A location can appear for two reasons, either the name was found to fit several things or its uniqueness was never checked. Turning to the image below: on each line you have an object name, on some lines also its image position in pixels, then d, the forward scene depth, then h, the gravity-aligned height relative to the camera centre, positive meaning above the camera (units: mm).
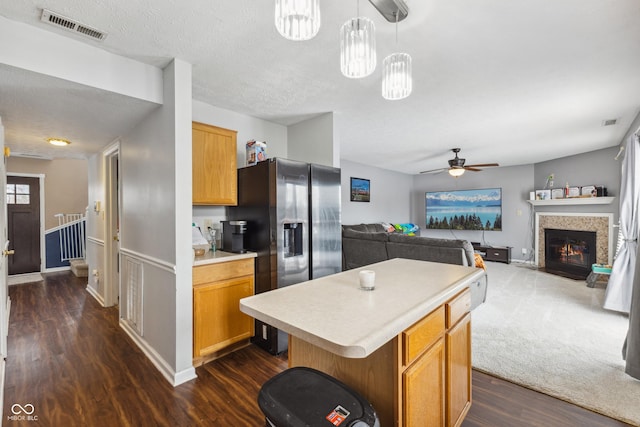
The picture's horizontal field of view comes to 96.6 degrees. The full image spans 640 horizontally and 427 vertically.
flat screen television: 7082 +25
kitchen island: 967 -471
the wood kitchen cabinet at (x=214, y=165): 2676 +441
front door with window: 5383 -227
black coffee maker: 2746 -247
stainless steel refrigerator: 2596 -106
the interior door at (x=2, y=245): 2277 -298
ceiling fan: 5153 +804
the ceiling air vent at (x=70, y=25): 1682 +1157
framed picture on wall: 6432 +480
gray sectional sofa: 3537 -554
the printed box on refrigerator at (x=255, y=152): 2969 +613
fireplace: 5285 -832
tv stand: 6598 -1009
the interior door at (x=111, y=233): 3732 -291
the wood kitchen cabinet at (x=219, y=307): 2342 -831
